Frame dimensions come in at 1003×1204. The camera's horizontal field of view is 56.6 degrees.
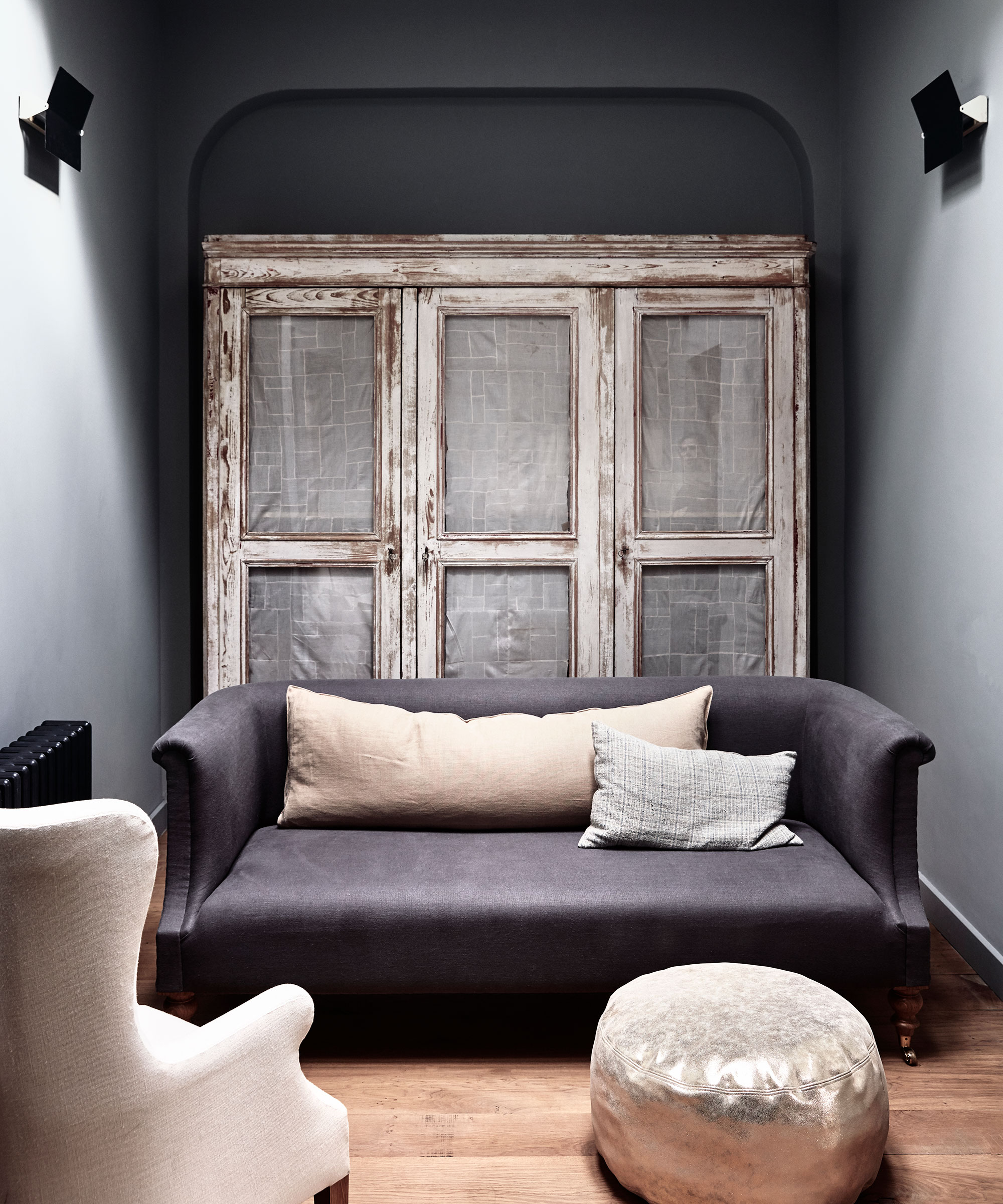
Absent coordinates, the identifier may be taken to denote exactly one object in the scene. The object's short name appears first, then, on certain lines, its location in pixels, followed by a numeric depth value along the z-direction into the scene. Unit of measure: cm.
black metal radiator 194
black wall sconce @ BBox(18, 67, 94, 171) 240
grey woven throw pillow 214
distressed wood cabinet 319
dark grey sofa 188
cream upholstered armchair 94
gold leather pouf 140
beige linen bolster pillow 225
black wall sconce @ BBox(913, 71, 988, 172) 234
